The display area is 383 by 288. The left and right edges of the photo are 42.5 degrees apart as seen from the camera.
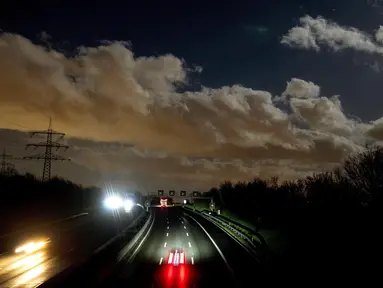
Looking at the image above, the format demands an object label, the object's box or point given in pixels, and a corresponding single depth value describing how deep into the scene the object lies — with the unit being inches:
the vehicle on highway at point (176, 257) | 1302.9
